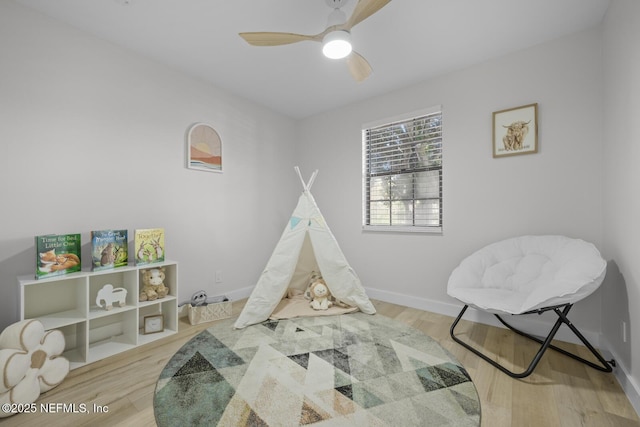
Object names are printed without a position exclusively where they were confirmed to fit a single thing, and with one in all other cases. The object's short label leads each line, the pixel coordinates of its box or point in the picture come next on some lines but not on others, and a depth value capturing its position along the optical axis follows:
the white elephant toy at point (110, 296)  1.98
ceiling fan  1.55
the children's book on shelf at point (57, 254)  1.74
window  2.86
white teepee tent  2.48
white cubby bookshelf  1.85
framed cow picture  2.28
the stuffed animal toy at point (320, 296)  2.74
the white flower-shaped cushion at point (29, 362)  1.38
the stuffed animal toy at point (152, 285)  2.24
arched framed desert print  2.75
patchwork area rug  1.36
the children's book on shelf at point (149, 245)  2.19
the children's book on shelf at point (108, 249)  1.98
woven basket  2.49
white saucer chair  1.59
